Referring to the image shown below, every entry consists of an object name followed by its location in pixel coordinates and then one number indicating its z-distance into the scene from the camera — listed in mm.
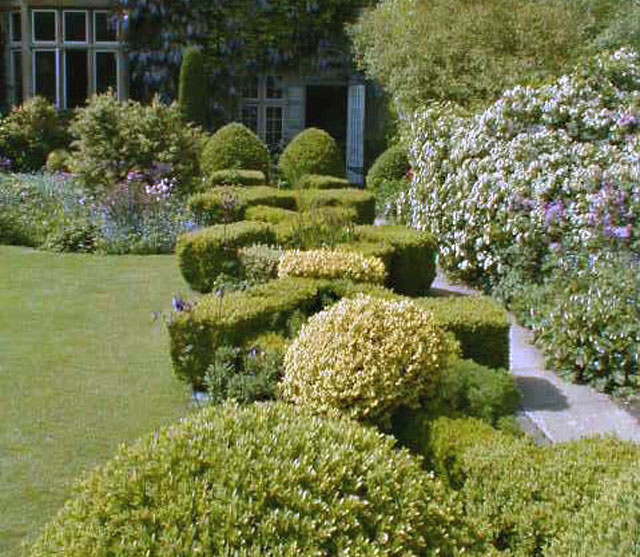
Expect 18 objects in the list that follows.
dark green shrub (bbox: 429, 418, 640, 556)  3205
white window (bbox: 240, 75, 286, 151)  21469
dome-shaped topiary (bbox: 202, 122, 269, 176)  14609
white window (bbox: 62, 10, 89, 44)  20312
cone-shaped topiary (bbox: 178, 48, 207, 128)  18766
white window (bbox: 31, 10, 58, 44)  20266
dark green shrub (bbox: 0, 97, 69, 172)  18609
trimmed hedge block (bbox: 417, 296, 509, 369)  5613
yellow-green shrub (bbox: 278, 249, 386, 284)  6637
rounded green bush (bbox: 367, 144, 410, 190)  15383
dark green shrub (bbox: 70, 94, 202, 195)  13227
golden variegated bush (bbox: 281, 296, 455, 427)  4418
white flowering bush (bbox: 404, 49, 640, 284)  7395
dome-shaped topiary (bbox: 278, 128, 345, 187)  15109
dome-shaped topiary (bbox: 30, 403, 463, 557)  2373
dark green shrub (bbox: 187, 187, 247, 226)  10633
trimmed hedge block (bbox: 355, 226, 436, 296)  8047
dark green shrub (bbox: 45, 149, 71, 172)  17406
